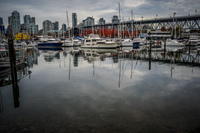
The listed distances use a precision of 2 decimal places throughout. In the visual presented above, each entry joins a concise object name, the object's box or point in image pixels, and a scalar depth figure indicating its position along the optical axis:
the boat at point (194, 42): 62.51
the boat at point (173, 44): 57.61
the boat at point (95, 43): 56.61
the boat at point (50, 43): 75.96
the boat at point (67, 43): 74.81
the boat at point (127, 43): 64.78
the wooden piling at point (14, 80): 10.60
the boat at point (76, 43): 76.13
